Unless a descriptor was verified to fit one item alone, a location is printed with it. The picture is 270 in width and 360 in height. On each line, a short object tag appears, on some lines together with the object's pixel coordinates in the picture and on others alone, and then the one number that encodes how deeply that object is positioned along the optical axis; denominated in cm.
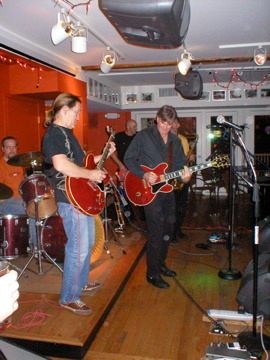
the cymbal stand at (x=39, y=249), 364
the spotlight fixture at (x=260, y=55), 500
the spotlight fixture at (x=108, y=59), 525
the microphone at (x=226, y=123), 290
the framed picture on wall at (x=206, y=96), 890
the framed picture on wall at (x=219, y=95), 886
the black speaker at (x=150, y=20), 235
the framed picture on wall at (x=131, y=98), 920
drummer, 428
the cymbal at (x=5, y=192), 202
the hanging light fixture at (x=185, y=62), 495
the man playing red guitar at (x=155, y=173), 343
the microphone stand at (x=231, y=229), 359
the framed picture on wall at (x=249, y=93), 877
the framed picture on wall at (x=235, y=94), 882
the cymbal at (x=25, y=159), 383
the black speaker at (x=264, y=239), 307
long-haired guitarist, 262
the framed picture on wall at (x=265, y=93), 874
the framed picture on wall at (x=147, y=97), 916
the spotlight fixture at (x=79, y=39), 389
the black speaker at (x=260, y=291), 263
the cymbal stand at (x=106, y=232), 432
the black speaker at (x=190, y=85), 608
